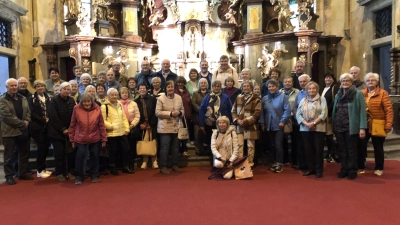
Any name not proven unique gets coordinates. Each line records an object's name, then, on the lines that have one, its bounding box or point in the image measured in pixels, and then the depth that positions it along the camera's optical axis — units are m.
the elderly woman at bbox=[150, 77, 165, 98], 6.04
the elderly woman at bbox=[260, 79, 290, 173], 5.70
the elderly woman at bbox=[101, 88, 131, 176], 5.52
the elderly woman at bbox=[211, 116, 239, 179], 5.34
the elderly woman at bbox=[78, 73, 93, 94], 6.16
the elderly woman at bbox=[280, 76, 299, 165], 5.92
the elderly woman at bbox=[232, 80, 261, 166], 5.57
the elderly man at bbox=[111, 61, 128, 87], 6.93
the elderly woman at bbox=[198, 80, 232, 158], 5.84
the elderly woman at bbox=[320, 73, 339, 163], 5.73
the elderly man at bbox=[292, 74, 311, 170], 5.61
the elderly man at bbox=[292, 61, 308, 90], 6.32
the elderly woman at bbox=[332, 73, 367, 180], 5.05
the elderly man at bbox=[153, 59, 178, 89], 6.66
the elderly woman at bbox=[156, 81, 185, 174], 5.73
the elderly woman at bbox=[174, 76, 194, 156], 6.22
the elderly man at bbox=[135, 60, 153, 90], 6.82
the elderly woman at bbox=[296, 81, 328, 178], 5.27
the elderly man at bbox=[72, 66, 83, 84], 6.74
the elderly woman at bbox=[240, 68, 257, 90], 6.20
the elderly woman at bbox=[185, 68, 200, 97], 6.68
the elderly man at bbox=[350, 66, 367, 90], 5.55
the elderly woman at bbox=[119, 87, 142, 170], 5.77
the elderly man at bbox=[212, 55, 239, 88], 6.49
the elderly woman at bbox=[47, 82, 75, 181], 5.20
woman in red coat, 5.11
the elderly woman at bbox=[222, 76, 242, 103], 5.97
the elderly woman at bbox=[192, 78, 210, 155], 6.25
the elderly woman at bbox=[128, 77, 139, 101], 6.37
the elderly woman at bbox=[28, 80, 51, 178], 5.45
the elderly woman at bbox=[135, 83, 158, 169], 5.95
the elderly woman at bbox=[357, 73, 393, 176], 5.23
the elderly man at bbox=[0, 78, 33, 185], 5.11
